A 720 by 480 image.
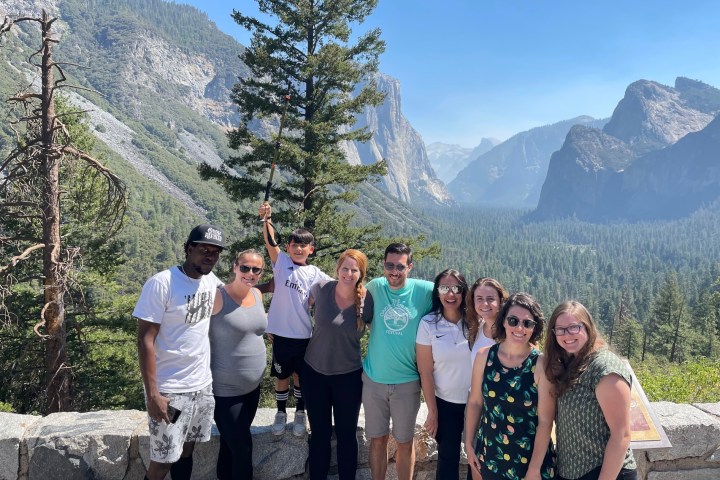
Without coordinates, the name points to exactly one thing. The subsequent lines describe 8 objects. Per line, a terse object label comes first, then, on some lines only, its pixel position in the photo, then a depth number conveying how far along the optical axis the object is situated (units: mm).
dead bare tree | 5992
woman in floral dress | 2316
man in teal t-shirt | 2939
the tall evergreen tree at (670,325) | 38625
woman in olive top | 2127
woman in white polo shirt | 2840
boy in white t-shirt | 3240
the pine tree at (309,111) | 11148
